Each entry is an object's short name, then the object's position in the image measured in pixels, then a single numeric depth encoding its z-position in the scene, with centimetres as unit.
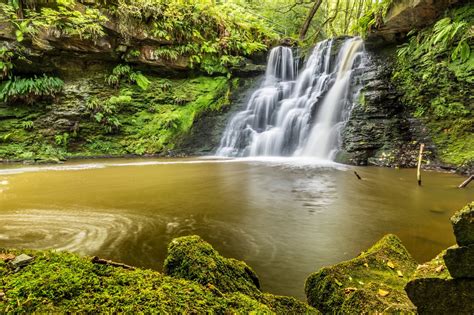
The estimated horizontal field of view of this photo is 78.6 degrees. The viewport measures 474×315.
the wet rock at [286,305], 145
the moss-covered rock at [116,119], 1156
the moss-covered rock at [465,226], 127
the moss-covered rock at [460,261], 128
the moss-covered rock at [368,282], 145
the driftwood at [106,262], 123
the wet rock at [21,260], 113
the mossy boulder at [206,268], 150
